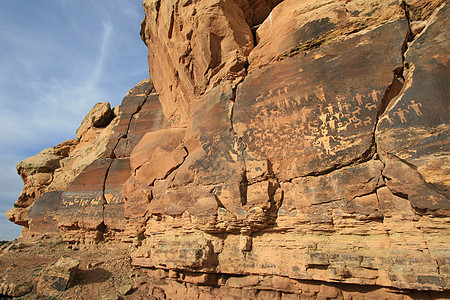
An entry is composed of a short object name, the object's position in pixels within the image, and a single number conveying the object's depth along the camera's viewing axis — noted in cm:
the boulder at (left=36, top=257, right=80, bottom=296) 647
